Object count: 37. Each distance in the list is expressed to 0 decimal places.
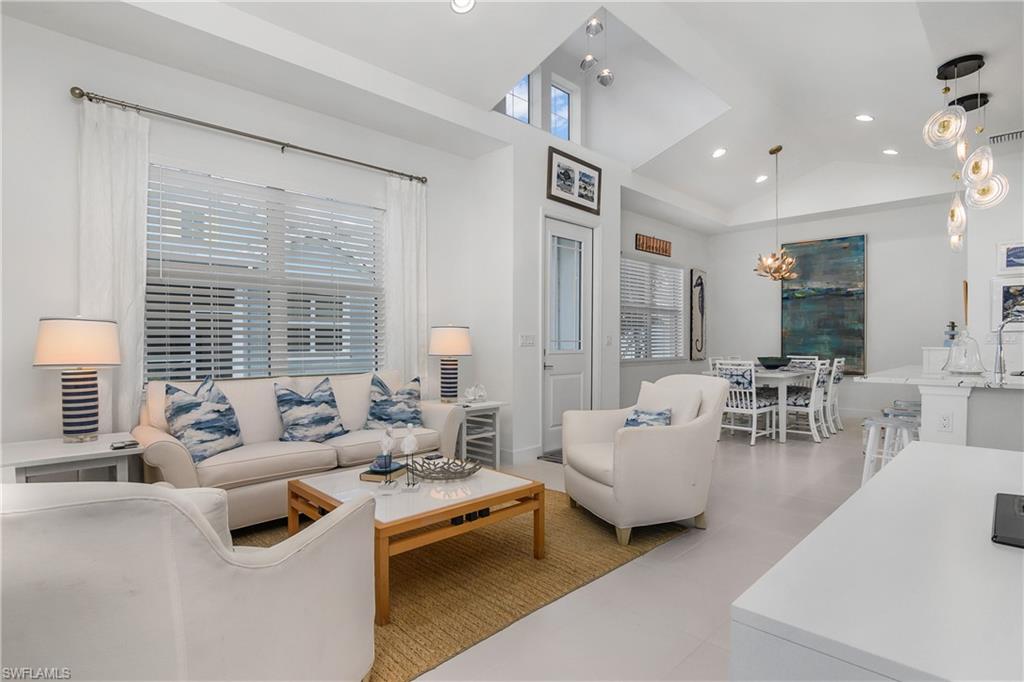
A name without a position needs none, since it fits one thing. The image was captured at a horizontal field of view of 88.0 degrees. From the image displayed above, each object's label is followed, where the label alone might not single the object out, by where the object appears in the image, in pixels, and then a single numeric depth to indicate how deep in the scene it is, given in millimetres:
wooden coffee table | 2062
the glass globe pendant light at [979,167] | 3262
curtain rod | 3062
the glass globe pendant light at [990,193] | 3512
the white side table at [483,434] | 4383
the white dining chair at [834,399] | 6207
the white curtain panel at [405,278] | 4523
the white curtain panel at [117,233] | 3066
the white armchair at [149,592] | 867
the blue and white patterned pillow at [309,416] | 3443
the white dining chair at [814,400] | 5770
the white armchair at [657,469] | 2830
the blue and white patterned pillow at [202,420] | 2957
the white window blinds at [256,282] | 3432
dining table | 5637
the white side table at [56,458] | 2424
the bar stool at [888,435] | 3400
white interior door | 5215
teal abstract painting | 7355
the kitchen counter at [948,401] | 2695
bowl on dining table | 6016
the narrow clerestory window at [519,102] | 5355
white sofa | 2779
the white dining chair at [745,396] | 5668
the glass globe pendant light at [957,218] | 4035
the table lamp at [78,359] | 2643
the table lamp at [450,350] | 4383
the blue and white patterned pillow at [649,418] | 3242
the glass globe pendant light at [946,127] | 3107
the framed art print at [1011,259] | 5105
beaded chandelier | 6590
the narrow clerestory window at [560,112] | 5910
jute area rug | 1935
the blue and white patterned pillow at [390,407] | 3889
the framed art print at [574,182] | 5074
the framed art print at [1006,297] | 5129
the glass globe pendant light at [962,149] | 3471
